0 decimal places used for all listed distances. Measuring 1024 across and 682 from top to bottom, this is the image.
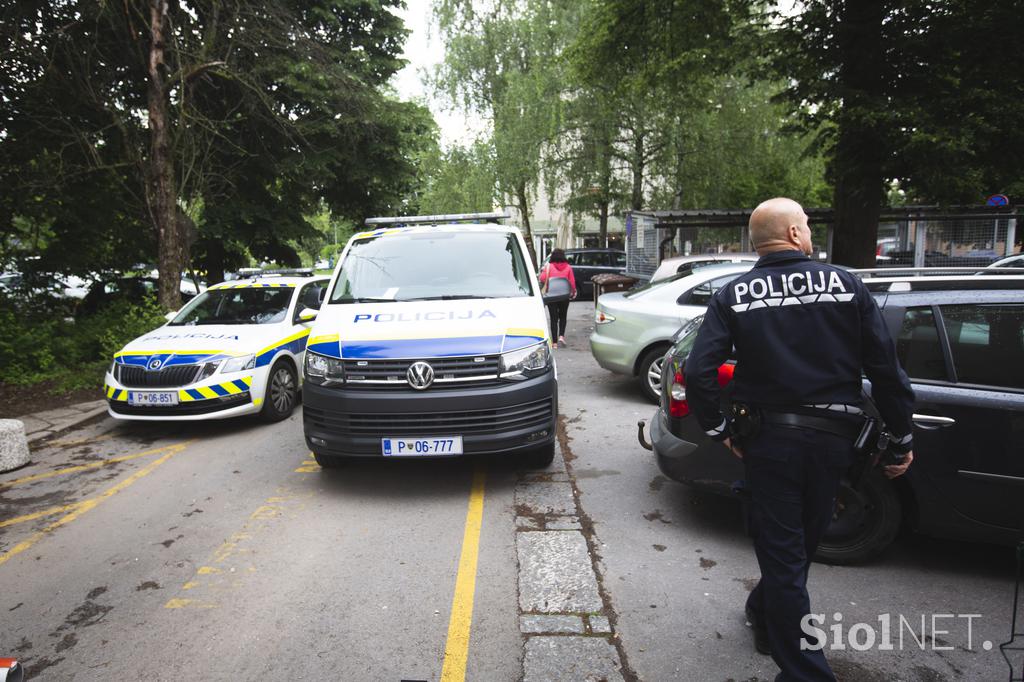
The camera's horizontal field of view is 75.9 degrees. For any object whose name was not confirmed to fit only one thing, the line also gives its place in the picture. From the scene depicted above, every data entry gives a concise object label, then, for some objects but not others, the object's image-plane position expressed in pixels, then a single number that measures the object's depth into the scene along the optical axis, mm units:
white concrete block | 6043
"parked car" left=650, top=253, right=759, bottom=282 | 9625
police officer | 2477
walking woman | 11773
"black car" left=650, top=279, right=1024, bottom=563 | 3332
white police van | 4629
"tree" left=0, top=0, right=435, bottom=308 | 10531
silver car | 7496
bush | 9547
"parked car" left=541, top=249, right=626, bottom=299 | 21875
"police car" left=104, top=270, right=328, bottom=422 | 6656
